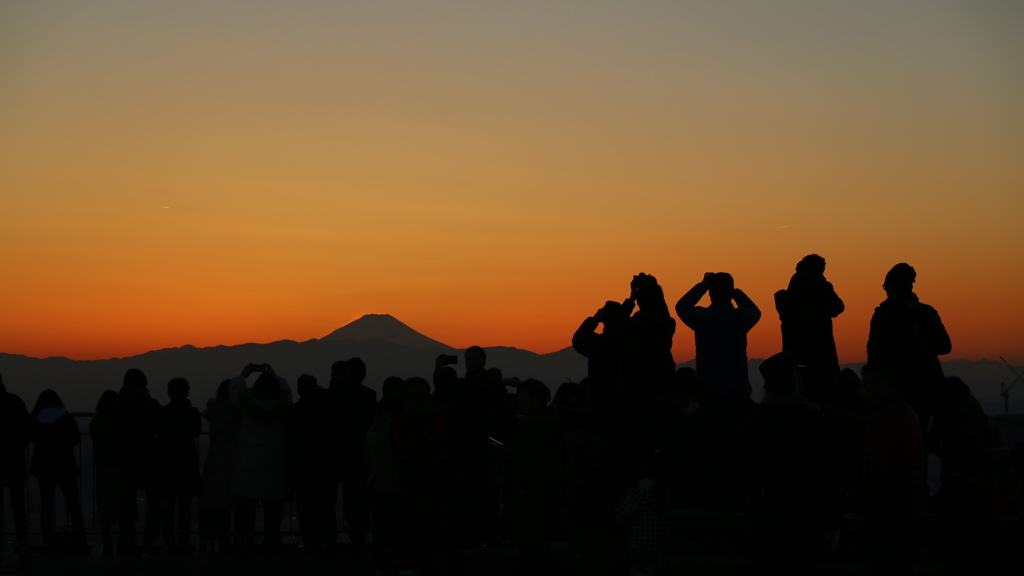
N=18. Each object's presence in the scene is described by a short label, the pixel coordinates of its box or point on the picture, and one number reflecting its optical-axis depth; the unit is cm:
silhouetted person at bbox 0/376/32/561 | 1330
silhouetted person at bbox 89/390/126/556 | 1356
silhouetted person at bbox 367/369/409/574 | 1148
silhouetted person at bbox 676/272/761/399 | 1177
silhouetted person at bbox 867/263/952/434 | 1170
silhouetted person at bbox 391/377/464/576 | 1109
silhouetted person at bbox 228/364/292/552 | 1324
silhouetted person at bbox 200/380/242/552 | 1346
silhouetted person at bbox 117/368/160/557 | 1344
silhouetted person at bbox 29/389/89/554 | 1340
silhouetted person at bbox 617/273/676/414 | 1152
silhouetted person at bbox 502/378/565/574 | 1097
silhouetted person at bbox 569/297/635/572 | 1093
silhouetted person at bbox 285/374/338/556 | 1337
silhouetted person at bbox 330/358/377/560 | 1331
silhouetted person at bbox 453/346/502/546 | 1238
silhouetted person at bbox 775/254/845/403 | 1223
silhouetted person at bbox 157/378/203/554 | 1348
